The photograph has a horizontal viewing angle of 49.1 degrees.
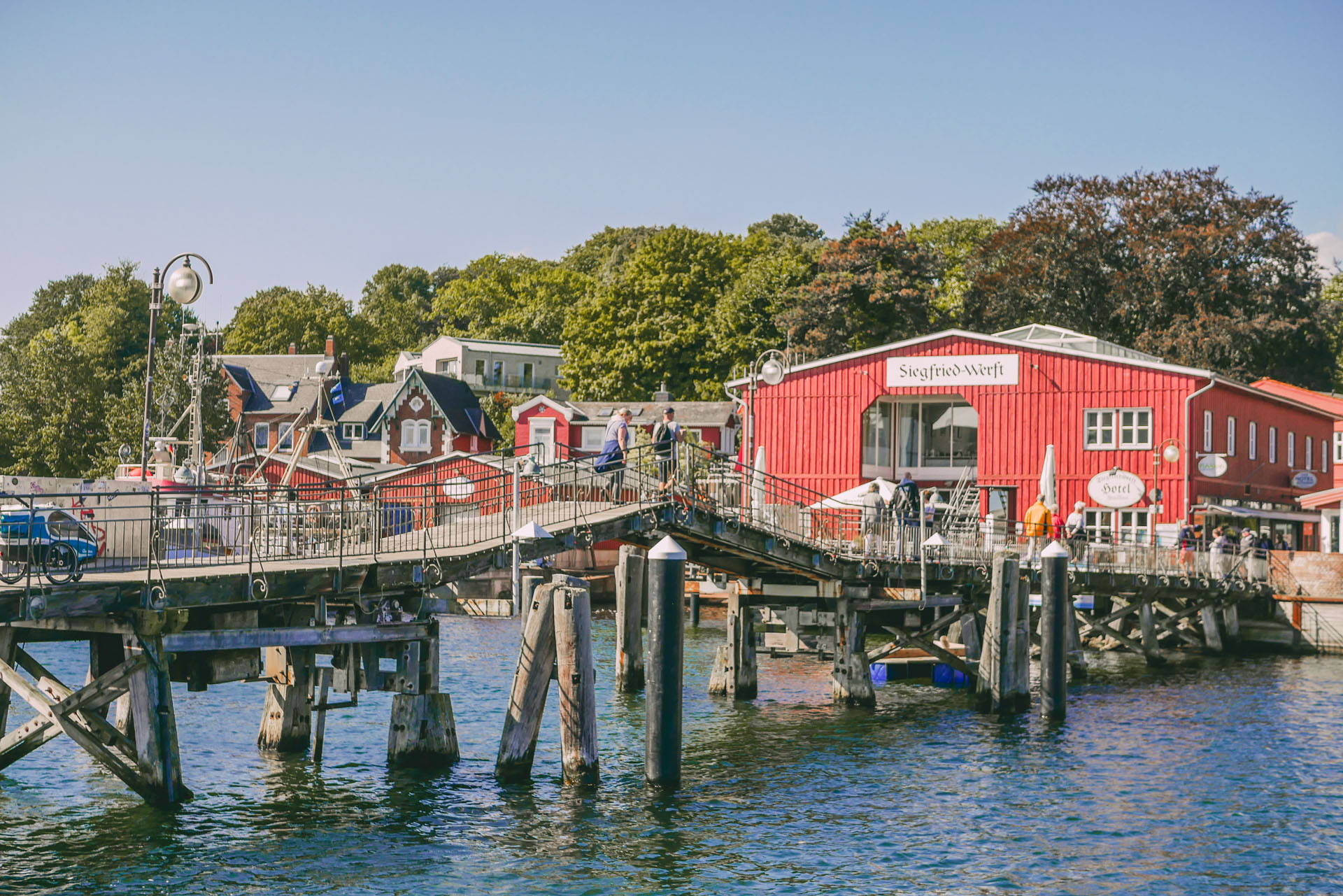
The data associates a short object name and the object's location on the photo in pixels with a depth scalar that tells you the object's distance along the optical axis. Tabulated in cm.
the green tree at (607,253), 11801
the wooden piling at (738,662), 3075
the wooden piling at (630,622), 3234
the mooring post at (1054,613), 2825
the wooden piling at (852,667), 2956
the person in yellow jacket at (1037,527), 3300
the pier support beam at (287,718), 2328
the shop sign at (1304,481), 5812
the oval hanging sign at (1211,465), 4784
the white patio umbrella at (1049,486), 4059
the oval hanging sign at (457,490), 5078
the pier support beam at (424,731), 2205
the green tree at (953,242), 9694
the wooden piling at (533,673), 2011
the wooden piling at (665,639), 1994
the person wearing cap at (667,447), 2441
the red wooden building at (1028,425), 4834
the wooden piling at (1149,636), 4112
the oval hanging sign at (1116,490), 4091
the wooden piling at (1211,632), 4419
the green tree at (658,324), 8738
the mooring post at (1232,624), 4509
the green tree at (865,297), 7500
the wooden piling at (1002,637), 2909
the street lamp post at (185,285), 2264
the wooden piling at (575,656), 1998
